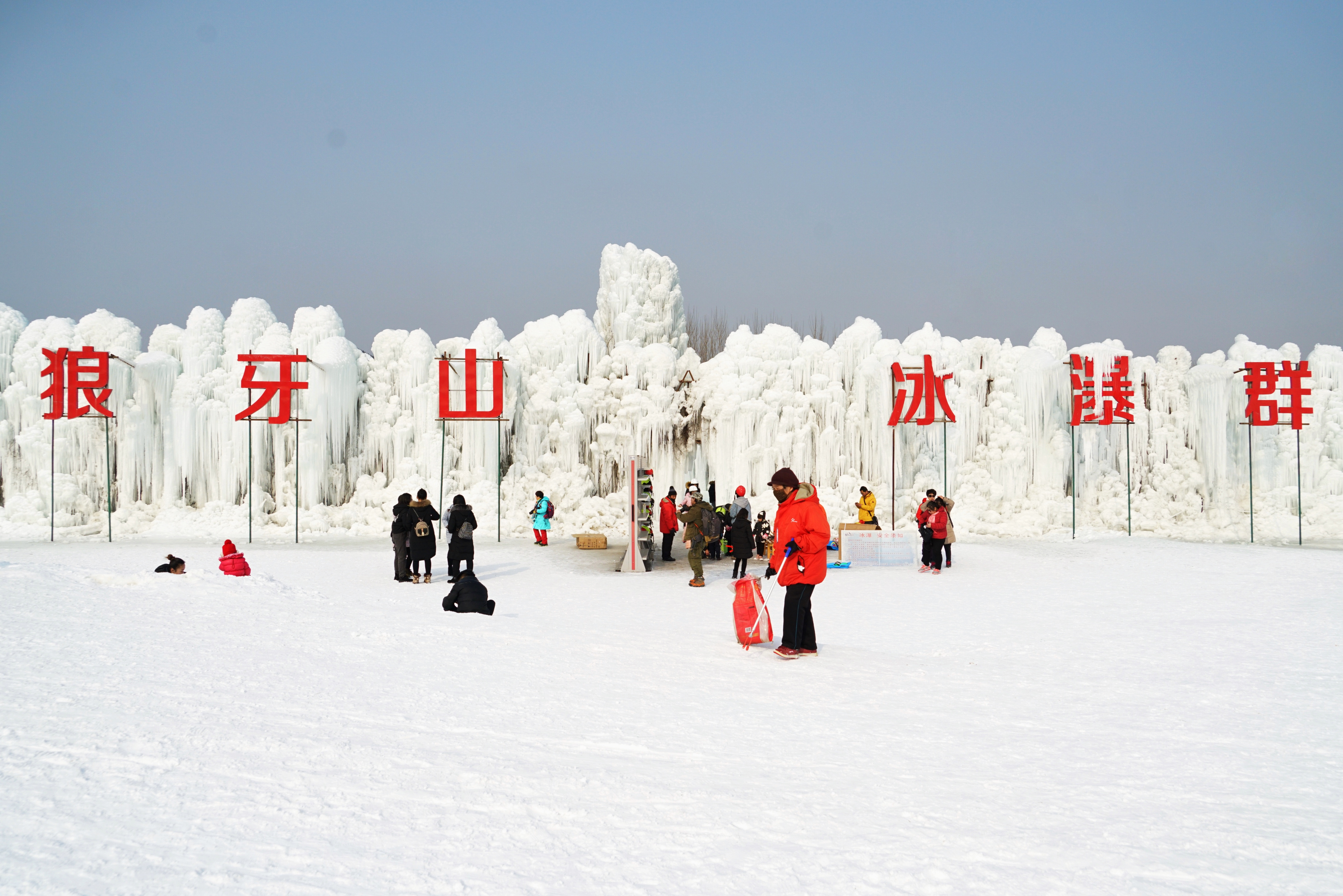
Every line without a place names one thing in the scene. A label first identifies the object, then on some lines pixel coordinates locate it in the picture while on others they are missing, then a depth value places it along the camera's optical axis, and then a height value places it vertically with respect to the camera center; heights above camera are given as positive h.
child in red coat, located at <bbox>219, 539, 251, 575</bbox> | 9.69 -0.93
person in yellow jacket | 14.35 -0.49
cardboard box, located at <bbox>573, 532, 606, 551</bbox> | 16.56 -1.18
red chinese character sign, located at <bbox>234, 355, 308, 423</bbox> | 18.31 +1.84
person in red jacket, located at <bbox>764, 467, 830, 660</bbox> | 6.09 -0.51
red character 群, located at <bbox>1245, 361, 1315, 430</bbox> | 19.20 +1.78
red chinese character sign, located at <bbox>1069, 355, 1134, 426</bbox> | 20.34 +1.77
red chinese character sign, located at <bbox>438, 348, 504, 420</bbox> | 19.27 +1.81
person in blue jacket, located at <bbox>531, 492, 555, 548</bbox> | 17.53 -0.79
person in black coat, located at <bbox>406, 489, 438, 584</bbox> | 11.27 -0.71
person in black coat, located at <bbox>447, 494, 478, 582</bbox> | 11.30 -0.69
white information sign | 13.80 -1.07
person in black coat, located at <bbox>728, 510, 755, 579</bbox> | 11.77 -0.84
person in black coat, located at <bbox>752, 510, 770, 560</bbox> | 15.50 -0.96
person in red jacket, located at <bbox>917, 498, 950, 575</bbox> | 12.74 -0.74
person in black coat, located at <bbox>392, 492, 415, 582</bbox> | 11.27 -0.73
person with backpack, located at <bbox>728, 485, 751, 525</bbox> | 12.19 -0.38
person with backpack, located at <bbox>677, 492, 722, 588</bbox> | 11.55 -0.75
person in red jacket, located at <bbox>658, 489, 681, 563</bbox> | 14.98 -0.77
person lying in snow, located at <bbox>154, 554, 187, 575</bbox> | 9.62 -0.94
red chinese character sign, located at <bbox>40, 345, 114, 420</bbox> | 18.27 +1.84
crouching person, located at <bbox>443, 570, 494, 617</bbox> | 8.29 -1.10
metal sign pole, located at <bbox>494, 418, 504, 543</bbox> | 18.98 +0.15
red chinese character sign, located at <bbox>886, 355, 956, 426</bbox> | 20.08 +1.81
